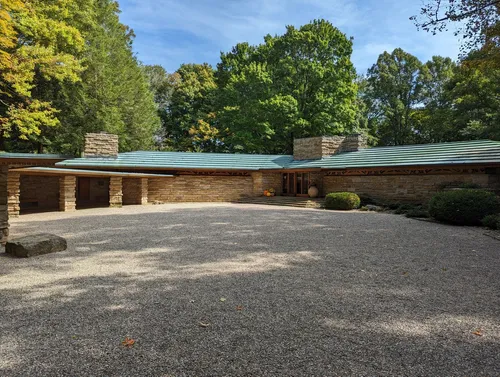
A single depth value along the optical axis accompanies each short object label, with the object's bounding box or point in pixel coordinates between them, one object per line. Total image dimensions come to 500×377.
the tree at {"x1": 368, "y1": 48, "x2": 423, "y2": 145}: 33.00
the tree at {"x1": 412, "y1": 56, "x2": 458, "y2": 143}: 27.41
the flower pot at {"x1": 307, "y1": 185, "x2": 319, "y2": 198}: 18.64
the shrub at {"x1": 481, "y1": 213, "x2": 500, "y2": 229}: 8.94
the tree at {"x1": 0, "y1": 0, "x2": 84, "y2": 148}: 15.19
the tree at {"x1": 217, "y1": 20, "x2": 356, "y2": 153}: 25.89
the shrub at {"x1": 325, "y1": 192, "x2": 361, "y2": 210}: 15.03
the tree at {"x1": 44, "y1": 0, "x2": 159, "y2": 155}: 22.45
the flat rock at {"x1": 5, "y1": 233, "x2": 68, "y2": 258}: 5.66
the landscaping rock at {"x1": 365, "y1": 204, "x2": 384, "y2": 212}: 14.75
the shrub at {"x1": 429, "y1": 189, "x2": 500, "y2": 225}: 9.59
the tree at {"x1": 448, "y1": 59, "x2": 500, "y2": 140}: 20.83
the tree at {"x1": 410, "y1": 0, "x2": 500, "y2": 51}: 8.18
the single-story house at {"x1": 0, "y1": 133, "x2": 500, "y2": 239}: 14.07
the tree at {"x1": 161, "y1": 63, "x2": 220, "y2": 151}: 31.41
